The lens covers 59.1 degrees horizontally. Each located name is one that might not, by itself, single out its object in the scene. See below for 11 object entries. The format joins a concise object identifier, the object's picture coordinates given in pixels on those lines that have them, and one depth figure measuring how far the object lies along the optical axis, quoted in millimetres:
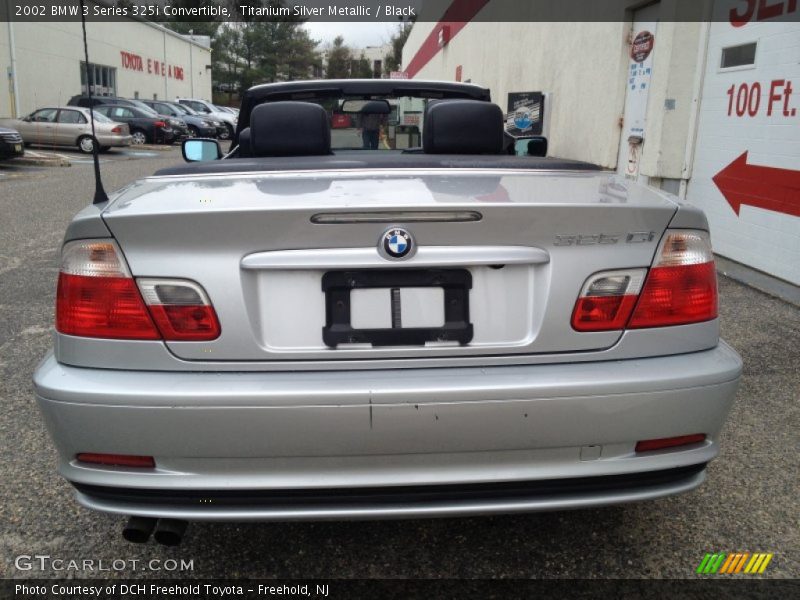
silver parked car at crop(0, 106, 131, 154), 22203
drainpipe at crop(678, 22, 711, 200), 7535
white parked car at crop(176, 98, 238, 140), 35125
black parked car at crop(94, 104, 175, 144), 26422
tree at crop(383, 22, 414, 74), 73738
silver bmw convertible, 1803
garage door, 5906
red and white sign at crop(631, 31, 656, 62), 9375
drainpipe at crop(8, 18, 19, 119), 25275
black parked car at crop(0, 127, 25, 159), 15844
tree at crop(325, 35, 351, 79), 80500
